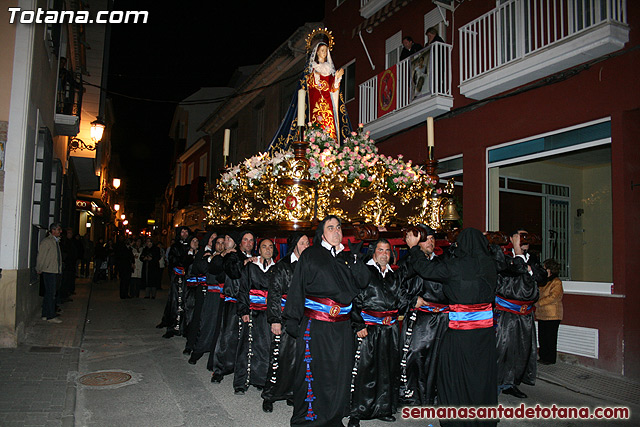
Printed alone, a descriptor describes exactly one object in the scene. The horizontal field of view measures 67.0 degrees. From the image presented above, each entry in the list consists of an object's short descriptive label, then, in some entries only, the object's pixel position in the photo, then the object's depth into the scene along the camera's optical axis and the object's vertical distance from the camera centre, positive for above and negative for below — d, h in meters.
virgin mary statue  7.97 +2.41
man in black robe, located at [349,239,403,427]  4.87 -1.02
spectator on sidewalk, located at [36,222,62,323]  9.20 -0.55
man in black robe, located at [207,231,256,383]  6.31 -0.94
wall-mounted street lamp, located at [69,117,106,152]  14.03 +3.10
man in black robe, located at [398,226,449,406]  5.47 -1.04
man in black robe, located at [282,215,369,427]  4.43 -0.74
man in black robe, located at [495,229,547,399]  6.00 -0.88
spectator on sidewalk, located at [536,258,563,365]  7.34 -0.96
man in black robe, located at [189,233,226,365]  7.25 -1.13
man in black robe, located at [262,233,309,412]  5.20 -1.23
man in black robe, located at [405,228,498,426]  4.30 -0.73
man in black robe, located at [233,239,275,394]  5.85 -1.05
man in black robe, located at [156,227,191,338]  9.47 -0.95
